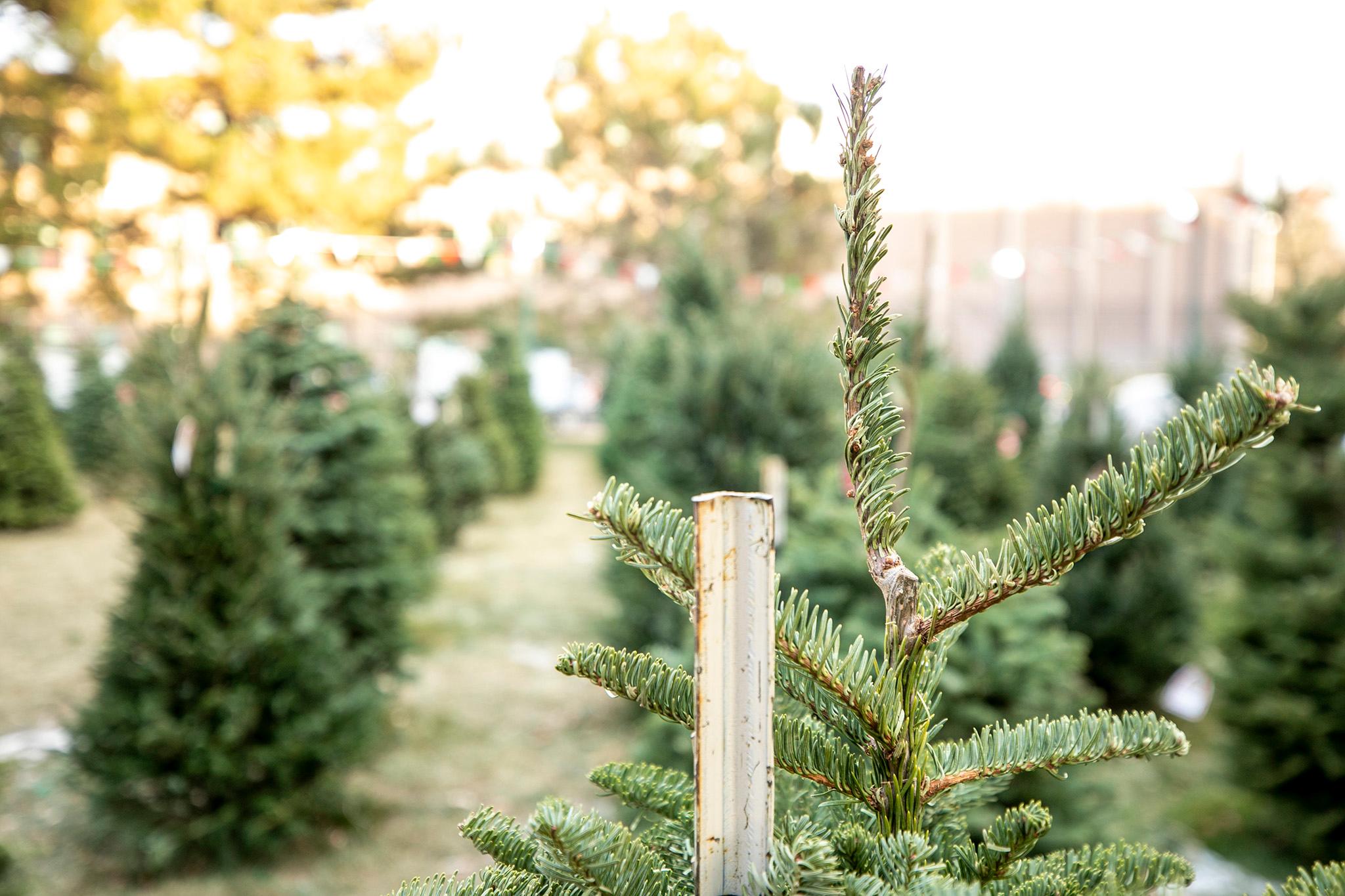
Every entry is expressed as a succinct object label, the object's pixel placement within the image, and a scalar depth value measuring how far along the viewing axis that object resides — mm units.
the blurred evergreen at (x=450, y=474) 10547
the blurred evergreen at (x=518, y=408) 16891
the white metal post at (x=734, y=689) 691
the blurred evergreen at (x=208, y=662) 4141
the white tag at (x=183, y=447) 4129
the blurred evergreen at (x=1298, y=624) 4594
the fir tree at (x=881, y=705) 690
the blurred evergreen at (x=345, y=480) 5828
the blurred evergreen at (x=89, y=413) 14211
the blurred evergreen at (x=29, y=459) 11312
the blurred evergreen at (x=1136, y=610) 6500
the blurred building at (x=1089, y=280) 30531
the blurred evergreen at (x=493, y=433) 14797
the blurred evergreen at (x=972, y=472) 7875
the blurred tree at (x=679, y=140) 24375
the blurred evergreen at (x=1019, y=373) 13766
